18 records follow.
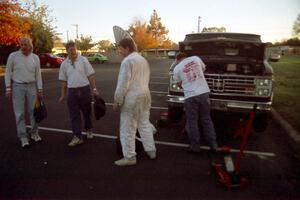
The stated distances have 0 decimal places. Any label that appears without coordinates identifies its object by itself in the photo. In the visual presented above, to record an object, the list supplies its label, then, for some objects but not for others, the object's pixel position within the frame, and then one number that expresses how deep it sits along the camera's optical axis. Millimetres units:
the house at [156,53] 73294
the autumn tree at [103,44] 111138
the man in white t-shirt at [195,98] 5086
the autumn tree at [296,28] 65250
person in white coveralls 4340
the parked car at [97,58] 42688
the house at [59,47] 80625
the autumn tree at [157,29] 70000
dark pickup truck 5895
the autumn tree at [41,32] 36031
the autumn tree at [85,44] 65000
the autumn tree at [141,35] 59250
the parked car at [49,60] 32344
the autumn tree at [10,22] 21286
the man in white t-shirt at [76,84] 5336
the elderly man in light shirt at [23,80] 5246
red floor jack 3848
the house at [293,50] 73162
